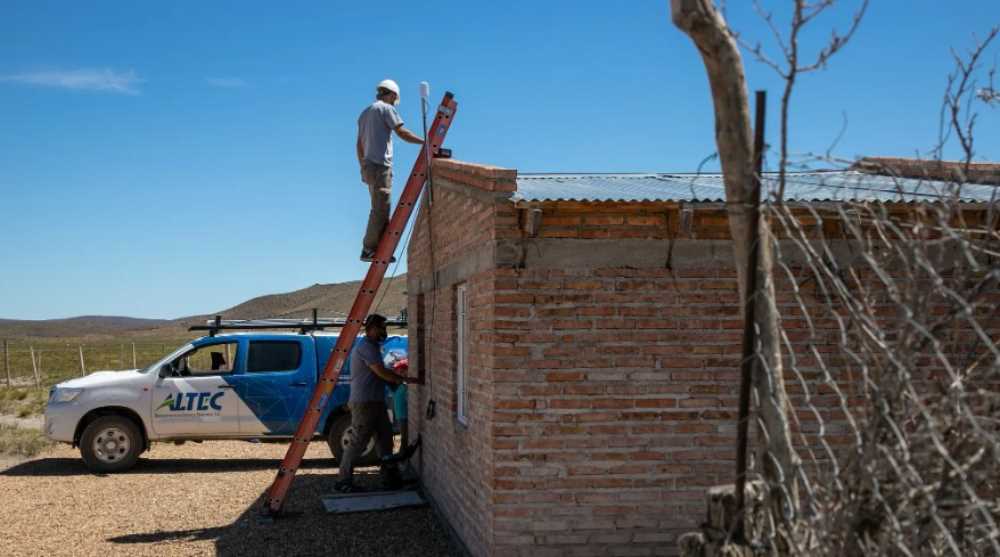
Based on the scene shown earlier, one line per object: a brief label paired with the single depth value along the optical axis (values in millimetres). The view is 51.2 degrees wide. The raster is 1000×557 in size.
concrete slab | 11352
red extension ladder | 10492
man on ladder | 10789
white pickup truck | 14816
